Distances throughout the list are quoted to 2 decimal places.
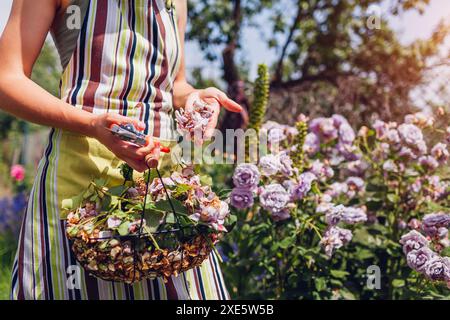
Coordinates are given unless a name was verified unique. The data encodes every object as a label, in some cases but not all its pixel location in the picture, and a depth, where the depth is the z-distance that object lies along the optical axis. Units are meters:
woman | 1.12
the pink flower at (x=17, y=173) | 4.20
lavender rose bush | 2.03
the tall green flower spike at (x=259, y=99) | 2.32
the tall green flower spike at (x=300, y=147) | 2.16
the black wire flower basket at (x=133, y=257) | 1.04
